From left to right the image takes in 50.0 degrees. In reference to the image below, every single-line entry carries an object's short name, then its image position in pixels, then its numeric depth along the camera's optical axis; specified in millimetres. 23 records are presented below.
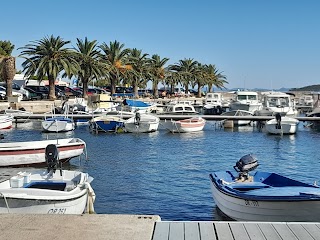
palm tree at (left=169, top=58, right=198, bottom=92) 72234
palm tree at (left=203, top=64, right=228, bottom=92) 81687
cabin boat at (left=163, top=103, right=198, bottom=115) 35282
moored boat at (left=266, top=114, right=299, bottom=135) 28423
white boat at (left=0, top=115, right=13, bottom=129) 30013
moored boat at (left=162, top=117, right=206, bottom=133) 29303
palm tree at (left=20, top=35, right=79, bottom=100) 40096
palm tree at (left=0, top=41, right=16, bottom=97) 37568
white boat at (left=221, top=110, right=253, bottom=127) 33897
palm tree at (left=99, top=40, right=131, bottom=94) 50692
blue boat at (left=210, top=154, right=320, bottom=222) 7809
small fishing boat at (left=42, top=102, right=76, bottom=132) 28819
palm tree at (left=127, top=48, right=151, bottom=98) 55791
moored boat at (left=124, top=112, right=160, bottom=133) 29105
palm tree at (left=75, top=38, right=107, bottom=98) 45372
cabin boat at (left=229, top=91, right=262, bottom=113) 40338
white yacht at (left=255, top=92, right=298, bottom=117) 36849
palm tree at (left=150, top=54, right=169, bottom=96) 63793
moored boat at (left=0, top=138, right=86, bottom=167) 14508
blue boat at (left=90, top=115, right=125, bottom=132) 29149
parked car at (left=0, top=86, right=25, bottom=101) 42039
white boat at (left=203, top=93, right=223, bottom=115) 45855
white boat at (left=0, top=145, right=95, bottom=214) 7760
